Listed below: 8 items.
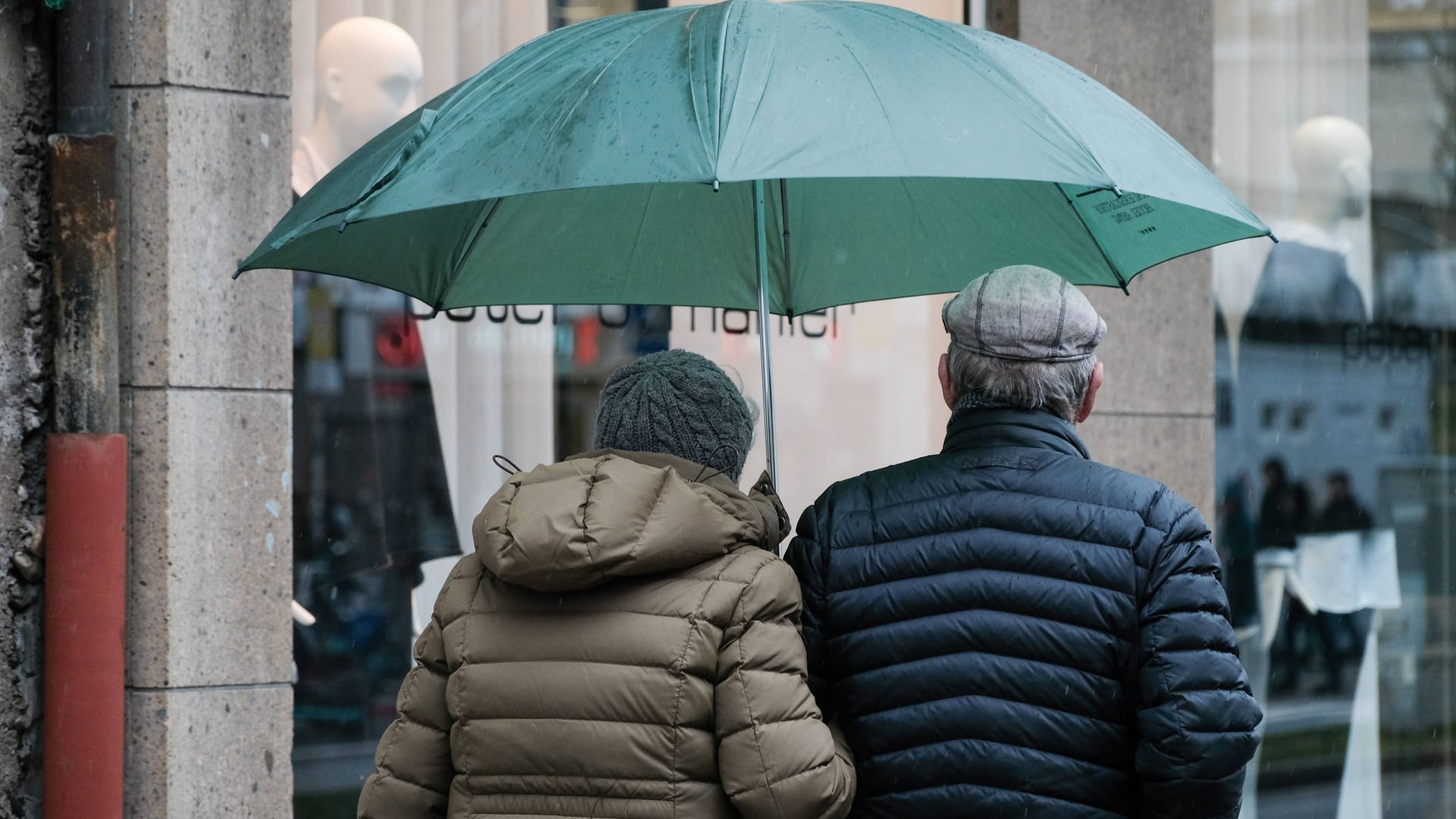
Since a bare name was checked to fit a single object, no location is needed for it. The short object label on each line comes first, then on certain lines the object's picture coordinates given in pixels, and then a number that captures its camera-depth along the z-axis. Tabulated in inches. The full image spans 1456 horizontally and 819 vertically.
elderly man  185.8
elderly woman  183.0
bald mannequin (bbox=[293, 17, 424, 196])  385.4
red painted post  323.0
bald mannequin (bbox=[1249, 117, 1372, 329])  552.4
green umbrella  184.1
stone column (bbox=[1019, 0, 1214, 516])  471.2
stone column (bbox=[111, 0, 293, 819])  338.0
